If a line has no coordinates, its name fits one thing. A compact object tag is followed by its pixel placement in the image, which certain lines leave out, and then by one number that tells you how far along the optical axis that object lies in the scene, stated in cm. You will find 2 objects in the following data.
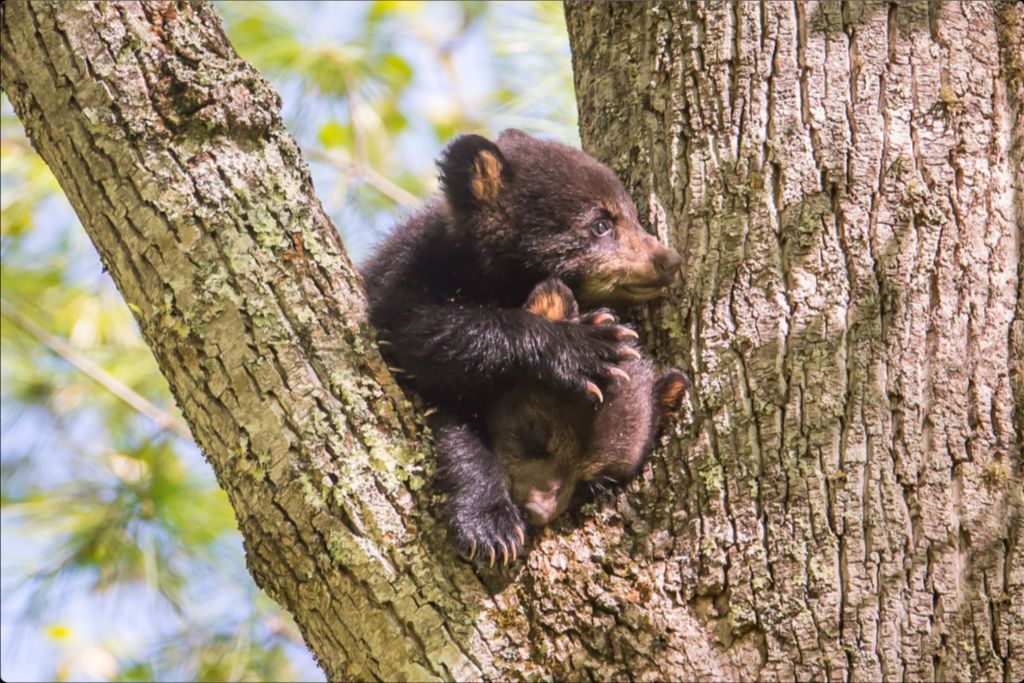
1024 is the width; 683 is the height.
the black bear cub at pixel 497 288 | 629
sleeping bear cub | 626
